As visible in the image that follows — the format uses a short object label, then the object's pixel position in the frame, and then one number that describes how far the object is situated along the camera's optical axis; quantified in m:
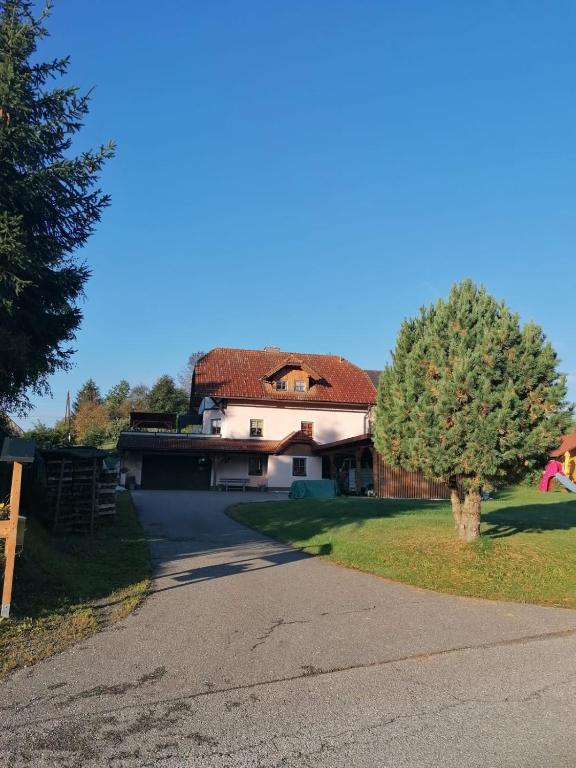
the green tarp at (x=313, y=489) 29.66
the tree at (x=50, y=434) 43.55
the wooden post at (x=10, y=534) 6.75
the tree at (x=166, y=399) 69.62
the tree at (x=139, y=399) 72.81
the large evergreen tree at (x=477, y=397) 10.29
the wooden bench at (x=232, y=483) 37.53
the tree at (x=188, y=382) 79.84
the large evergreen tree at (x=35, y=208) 9.30
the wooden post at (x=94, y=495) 14.45
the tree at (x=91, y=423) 64.72
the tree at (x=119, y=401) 81.12
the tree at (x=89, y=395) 98.00
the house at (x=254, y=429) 38.59
